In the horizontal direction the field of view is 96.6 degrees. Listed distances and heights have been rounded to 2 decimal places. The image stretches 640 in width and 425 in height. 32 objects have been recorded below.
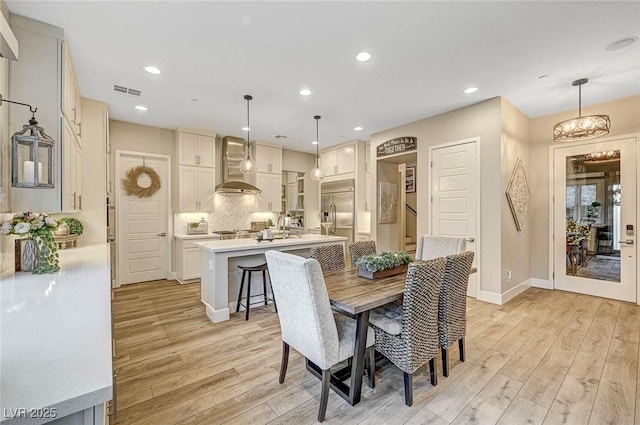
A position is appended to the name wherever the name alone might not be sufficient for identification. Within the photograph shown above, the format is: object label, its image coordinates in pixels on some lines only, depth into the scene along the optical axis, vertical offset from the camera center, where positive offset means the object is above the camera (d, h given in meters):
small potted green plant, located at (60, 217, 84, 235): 3.53 -0.15
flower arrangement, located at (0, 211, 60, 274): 2.01 -0.15
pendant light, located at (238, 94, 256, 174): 4.00 +0.68
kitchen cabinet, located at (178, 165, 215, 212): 5.42 +0.48
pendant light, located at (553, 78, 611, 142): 3.22 +0.99
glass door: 4.04 -0.10
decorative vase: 2.14 -0.32
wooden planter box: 2.45 -0.53
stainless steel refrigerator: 6.45 +0.10
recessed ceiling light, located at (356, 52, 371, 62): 2.84 +1.58
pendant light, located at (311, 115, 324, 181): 4.65 +0.63
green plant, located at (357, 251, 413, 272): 2.44 -0.43
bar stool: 3.53 -0.88
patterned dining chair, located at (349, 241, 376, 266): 3.06 -0.41
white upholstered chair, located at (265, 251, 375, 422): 1.75 -0.68
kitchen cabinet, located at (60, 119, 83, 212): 2.52 +0.44
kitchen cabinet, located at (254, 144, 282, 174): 6.41 +1.24
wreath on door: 5.14 +0.57
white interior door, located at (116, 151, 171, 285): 5.09 -0.25
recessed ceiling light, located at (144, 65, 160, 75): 3.10 +1.59
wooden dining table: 1.86 -0.59
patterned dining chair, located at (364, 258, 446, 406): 1.93 -0.82
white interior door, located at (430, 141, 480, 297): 4.22 +0.30
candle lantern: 2.00 +0.42
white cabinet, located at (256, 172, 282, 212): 6.49 +0.50
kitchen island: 3.43 -0.66
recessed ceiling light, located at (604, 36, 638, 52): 2.60 +1.58
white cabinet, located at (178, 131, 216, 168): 5.41 +1.24
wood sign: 5.02 +1.23
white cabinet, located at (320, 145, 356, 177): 6.52 +1.25
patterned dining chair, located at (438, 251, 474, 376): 2.23 -0.71
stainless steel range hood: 5.89 +1.10
